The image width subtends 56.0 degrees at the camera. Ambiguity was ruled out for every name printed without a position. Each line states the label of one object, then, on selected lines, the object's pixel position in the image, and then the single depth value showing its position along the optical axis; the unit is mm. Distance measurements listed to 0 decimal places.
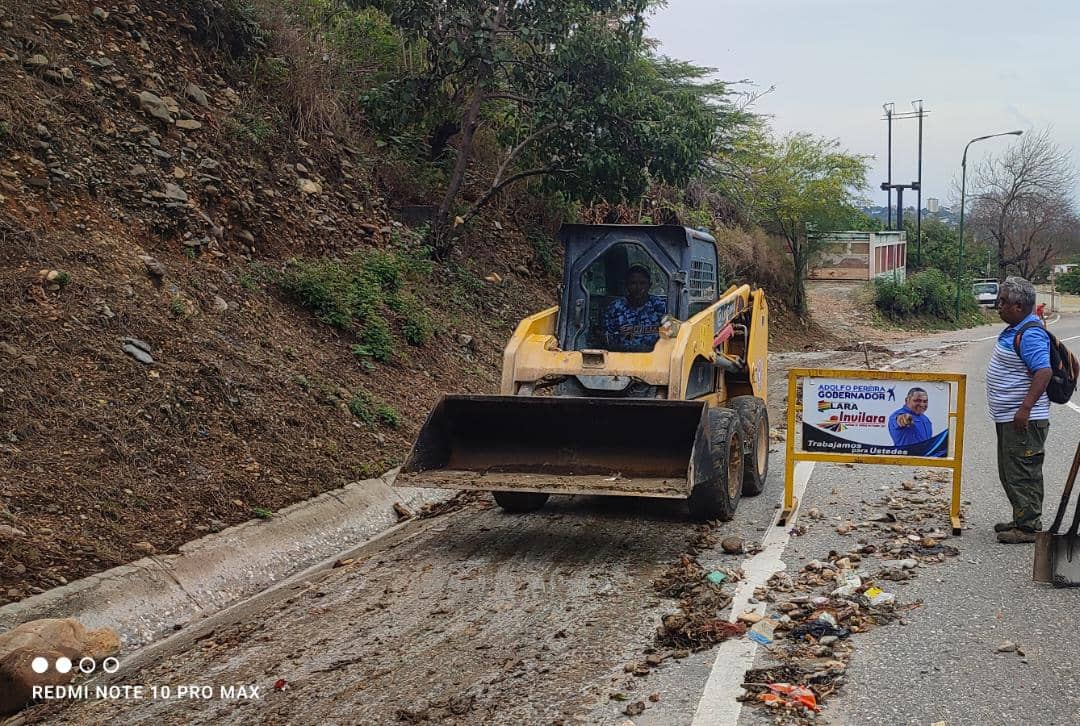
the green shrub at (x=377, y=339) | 12055
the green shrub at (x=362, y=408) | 10422
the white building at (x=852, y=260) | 48688
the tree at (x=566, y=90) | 14906
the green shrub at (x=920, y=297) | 44469
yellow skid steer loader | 7688
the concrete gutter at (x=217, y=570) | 5883
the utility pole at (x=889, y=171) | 66750
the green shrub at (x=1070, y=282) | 74438
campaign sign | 7953
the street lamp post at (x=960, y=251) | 48256
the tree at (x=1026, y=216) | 68438
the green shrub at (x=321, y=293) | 11898
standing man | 7121
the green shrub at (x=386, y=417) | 10703
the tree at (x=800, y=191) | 36422
